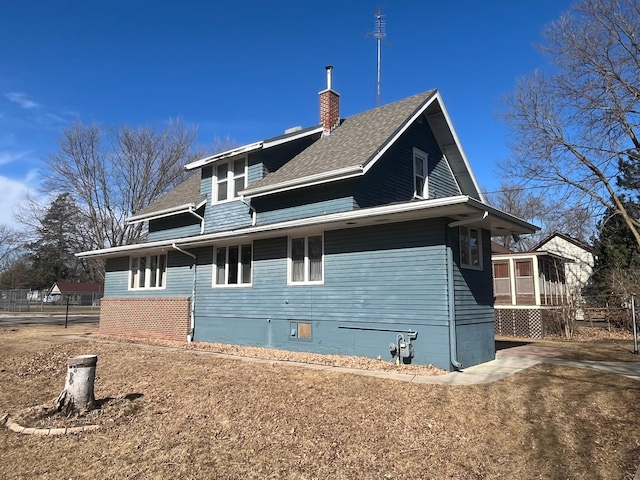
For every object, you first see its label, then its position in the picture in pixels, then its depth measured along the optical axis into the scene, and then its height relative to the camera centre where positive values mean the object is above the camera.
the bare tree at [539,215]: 22.88 +4.86
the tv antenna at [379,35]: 17.91 +10.19
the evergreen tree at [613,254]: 21.40 +2.27
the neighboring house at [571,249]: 30.05 +3.50
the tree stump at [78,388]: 6.49 -1.34
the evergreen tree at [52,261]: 55.80 +4.55
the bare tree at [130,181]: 36.94 +9.28
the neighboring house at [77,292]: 57.88 +0.28
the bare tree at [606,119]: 20.33 +8.30
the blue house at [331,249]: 9.91 +1.26
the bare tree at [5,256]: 57.67 +5.56
